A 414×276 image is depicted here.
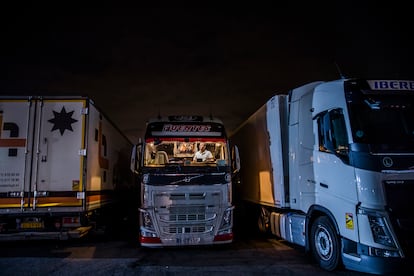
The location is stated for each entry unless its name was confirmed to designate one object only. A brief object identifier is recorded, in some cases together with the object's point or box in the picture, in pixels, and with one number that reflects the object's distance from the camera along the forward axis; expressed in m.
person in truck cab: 9.08
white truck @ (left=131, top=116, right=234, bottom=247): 8.11
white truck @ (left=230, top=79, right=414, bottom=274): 5.55
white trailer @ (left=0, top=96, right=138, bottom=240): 8.04
